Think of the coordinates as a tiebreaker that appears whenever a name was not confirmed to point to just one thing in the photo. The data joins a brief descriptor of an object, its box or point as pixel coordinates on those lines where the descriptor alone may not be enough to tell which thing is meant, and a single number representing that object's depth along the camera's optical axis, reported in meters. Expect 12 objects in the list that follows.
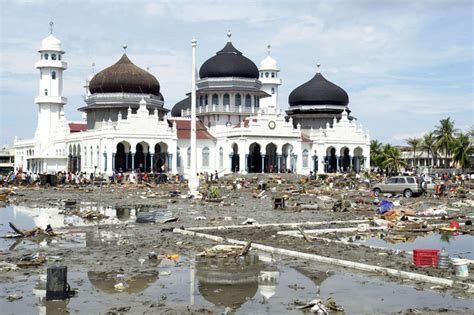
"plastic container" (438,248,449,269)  13.52
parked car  39.44
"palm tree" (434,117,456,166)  83.62
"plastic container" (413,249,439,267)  13.78
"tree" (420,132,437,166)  87.23
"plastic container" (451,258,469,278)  12.73
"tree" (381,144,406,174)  82.94
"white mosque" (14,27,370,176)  64.81
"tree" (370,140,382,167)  90.24
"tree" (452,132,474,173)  83.00
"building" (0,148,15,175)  113.88
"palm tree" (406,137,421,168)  95.31
